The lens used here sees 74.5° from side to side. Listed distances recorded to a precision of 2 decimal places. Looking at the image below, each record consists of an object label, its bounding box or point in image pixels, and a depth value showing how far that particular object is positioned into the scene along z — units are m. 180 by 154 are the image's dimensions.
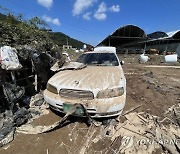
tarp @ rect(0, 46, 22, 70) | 2.65
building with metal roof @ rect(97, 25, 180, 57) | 18.48
